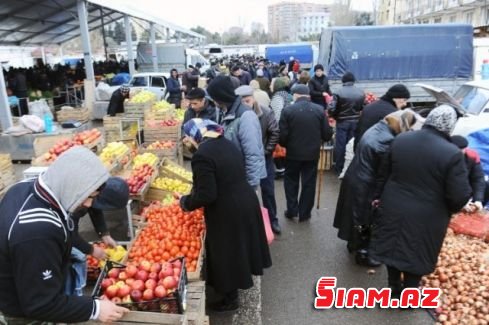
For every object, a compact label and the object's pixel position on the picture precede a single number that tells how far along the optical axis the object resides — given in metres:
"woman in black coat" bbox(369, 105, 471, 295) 3.16
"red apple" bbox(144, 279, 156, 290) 2.69
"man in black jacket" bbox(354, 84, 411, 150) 5.24
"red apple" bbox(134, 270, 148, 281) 2.79
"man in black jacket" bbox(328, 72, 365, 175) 7.31
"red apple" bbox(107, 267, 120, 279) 2.86
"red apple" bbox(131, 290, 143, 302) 2.60
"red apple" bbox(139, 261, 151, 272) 2.90
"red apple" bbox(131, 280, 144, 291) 2.69
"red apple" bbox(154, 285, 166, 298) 2.62
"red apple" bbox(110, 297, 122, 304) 2.64
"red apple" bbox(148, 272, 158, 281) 2.81
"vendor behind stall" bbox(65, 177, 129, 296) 2.61
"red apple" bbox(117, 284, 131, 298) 2.66
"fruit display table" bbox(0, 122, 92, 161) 9.72
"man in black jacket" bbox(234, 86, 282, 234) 5.22
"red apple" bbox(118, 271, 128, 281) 2.81
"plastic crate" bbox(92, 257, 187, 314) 2.56
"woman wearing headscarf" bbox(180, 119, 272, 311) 3.28
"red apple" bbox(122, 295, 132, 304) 2.63
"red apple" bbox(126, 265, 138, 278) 2.83
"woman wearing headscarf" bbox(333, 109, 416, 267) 3.97
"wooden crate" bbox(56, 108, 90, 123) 12.70
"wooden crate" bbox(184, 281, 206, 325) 2.75
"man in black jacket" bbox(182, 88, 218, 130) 5.59
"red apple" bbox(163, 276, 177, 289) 2.70
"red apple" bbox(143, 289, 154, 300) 2.62
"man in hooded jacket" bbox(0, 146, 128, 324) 1.84
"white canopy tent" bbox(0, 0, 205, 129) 13.41
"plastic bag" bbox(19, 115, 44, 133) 9.73
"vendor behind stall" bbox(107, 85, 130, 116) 9.73
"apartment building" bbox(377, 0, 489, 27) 32.25
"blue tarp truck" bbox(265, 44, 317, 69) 35.44
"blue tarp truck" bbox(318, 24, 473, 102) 13.69
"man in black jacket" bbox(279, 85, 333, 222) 5.46
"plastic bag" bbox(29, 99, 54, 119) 12.60
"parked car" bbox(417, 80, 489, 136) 7.58
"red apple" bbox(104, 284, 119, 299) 2.66
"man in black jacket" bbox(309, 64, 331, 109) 9.57
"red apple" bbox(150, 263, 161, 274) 2.88
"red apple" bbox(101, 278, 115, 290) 2.74
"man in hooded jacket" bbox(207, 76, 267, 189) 4.04
